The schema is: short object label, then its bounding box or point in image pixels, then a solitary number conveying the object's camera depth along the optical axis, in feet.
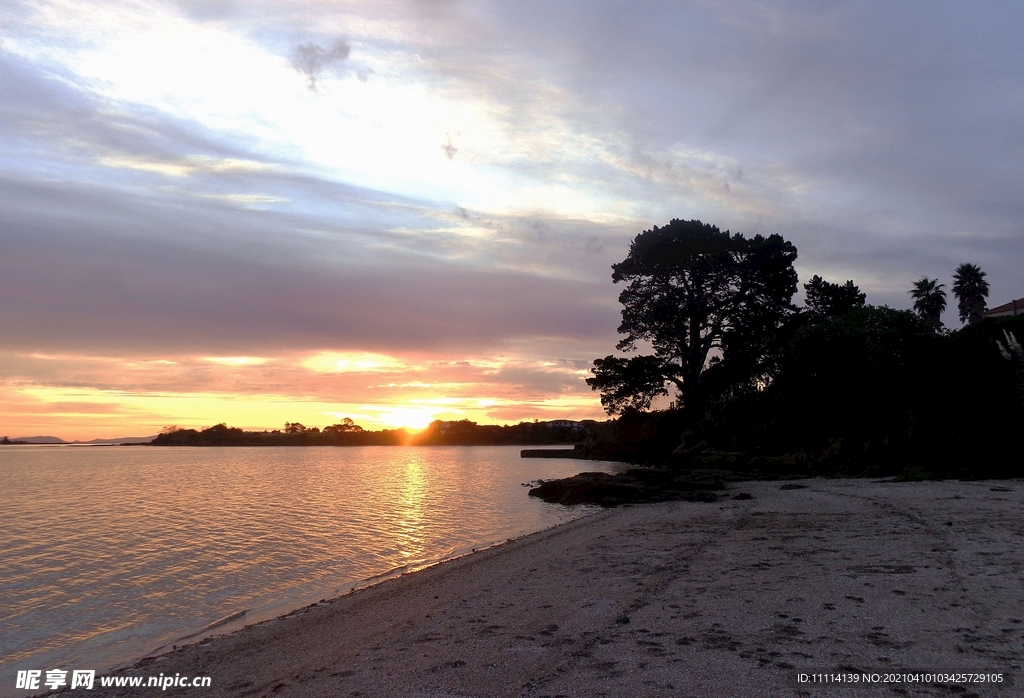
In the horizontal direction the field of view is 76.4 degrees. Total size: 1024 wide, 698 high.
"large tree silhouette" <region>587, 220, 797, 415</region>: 145.38
